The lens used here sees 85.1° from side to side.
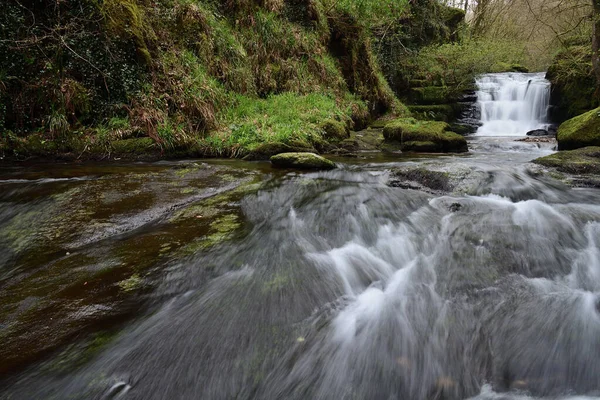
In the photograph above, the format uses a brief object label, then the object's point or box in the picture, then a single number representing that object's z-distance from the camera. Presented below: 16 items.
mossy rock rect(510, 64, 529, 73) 18.41
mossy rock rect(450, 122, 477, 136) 12.95
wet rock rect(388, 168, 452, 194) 4.69
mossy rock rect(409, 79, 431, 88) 15.30
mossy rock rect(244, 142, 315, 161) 6.82
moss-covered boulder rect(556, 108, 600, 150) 6.89
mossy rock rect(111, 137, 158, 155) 6.16
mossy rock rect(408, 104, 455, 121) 13.78
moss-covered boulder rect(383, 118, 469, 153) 8.38
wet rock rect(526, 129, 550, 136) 11.23
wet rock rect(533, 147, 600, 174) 5.29
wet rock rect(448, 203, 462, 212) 4.00
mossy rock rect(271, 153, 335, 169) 5.90
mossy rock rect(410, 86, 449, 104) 14.55
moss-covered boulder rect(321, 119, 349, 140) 8.71
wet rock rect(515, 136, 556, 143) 9.59
